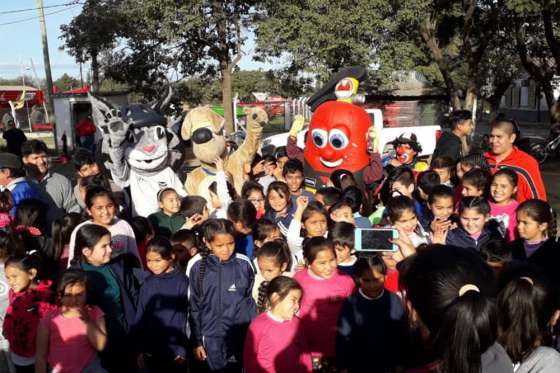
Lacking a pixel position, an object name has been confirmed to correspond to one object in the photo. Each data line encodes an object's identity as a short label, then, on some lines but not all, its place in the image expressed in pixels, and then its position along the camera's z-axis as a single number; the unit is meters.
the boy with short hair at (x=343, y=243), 3.56
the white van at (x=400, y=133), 12.77
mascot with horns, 5.15
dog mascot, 5.50
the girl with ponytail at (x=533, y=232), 3.39
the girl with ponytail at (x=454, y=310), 1.54
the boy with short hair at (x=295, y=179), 5.06
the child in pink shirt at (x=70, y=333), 2.95
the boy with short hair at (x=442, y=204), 4.06
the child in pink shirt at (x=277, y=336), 2.89
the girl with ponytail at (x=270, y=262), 3.36
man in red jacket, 4.40
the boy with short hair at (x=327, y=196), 4.74
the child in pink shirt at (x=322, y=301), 3.26
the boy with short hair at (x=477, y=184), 4.38
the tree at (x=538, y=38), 11.52
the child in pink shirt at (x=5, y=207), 4.06
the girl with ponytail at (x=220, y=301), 3.40
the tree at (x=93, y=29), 16.39
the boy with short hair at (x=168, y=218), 4.62
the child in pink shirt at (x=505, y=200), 4.06
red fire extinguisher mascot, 6.45
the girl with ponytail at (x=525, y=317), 2.06
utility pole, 17.61
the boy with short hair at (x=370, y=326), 2.95
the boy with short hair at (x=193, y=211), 4.48
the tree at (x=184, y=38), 14.62
